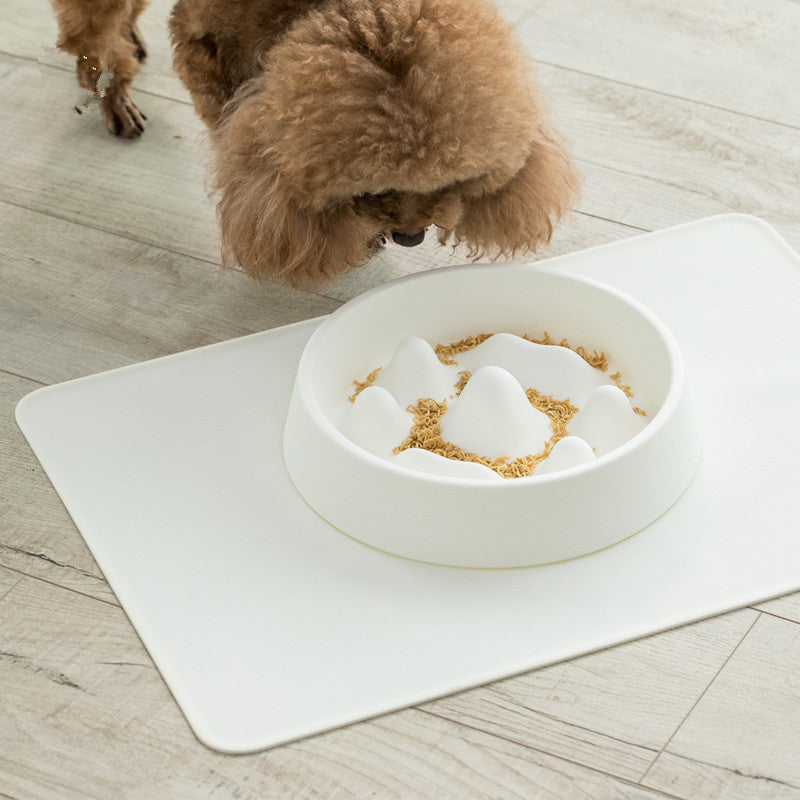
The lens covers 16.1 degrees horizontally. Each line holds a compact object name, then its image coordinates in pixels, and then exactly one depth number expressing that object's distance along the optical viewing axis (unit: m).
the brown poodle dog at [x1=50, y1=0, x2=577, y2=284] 1.48
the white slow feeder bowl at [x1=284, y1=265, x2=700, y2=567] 1.47
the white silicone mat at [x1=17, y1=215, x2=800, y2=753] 1.45
